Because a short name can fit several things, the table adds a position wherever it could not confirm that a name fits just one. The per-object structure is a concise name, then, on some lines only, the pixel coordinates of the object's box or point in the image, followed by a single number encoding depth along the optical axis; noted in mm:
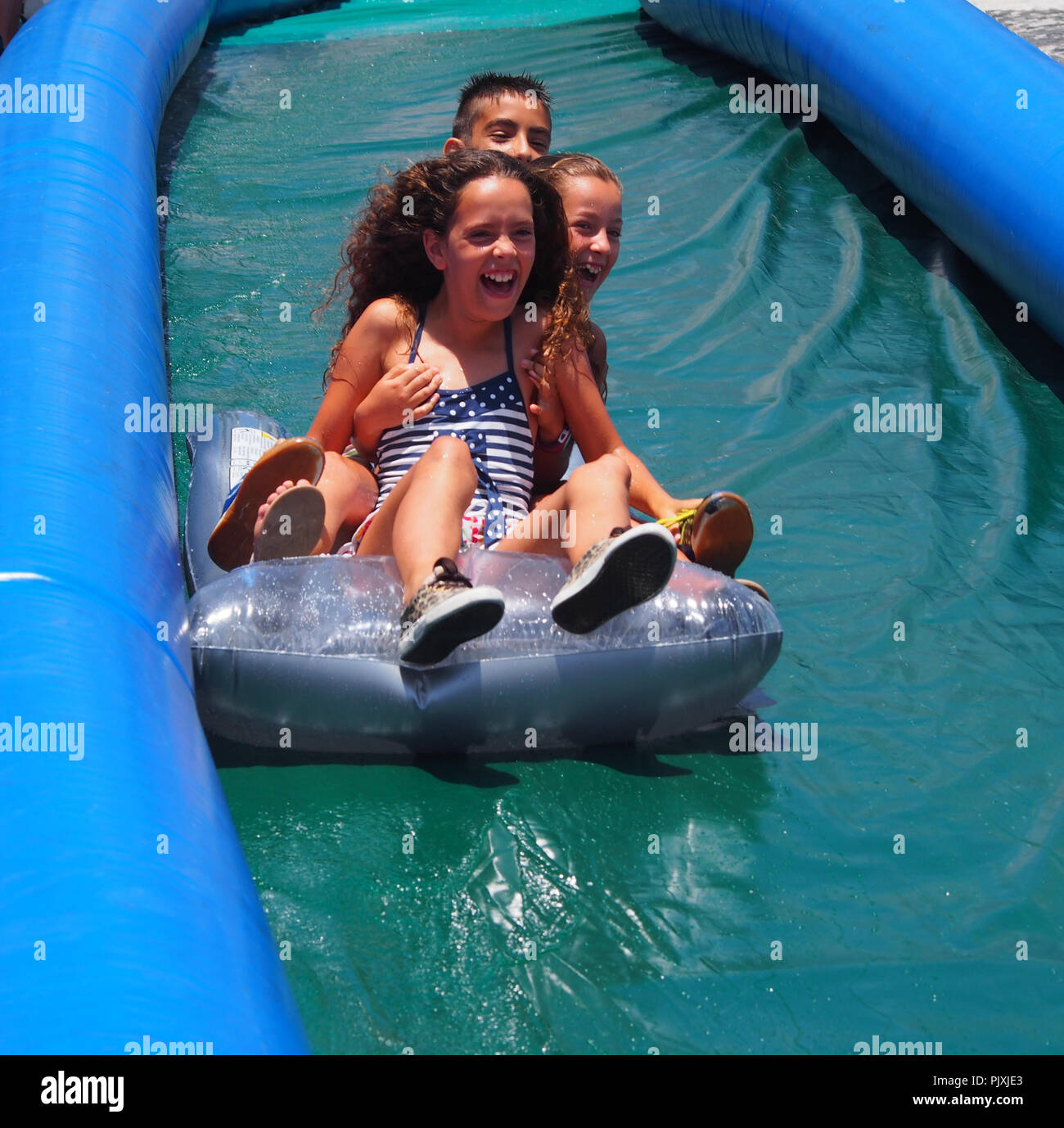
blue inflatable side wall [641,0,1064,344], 7234
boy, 6332
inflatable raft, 3977
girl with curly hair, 4672
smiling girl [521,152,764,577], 4527
